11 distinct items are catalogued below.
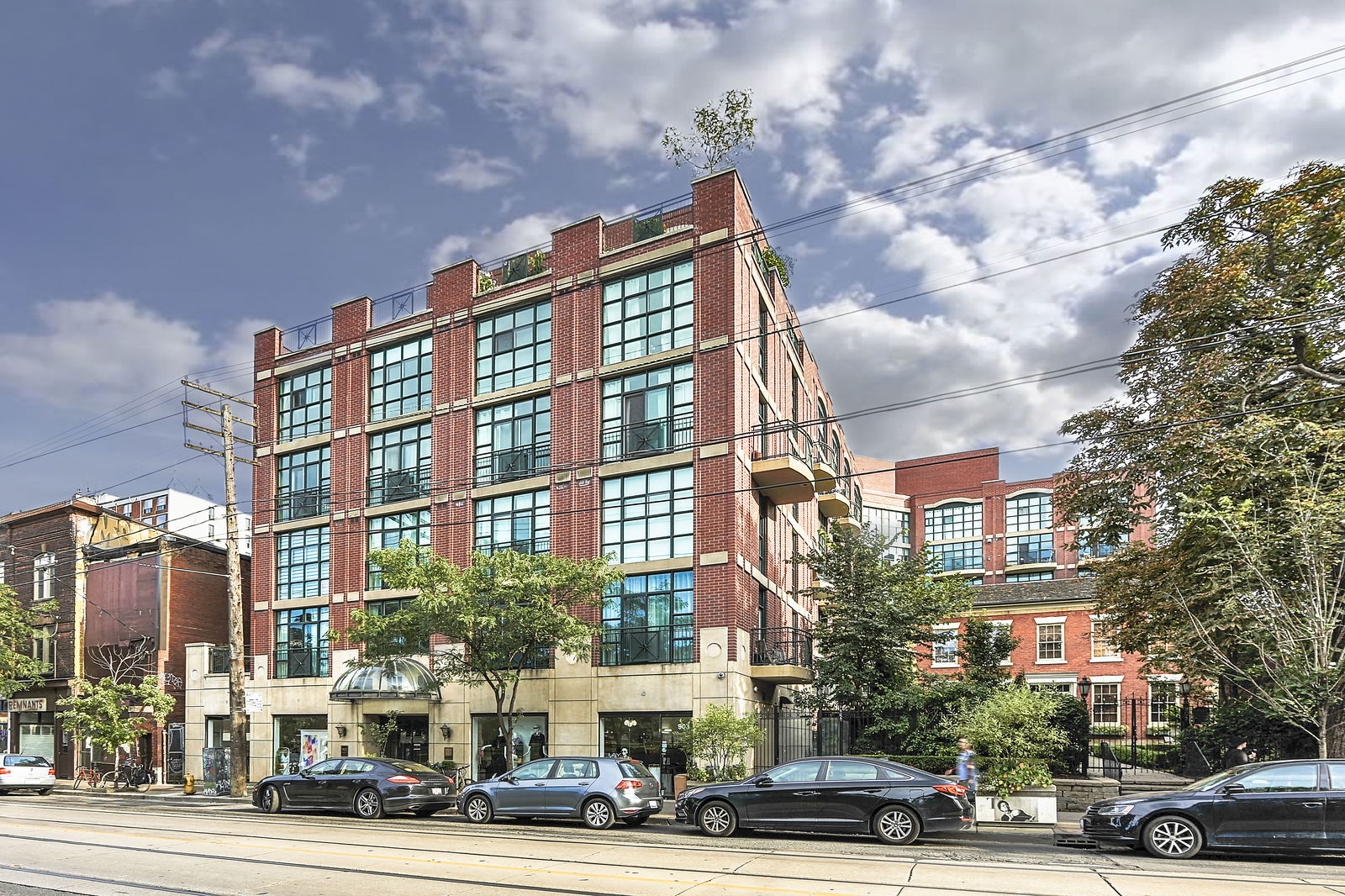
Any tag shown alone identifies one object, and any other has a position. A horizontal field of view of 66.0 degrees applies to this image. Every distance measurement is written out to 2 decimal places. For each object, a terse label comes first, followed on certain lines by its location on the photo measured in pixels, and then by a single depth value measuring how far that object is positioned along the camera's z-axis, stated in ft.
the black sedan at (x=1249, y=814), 47.42
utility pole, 94.53
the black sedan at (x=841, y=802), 54.19
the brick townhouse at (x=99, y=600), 133.28
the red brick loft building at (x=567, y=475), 93.04
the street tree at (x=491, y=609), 80.84
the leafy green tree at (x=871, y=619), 90.68
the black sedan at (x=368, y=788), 72.08
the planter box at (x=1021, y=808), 63.72
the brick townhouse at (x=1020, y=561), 162.20
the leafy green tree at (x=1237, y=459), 60.23
